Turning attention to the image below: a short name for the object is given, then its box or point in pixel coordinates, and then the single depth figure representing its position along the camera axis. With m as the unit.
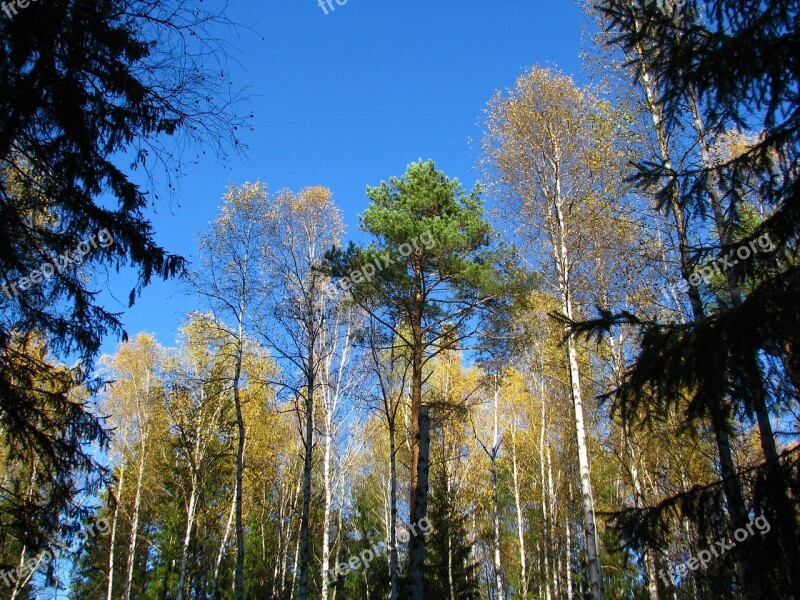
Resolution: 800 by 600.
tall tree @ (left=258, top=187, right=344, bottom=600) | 10.91
